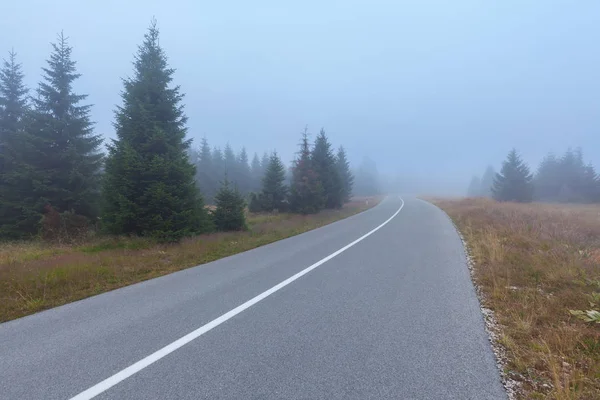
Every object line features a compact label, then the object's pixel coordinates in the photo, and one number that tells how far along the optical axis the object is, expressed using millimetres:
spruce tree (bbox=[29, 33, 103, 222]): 13852
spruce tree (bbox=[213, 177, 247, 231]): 14836
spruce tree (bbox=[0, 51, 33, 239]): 13508
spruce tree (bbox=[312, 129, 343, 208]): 27109
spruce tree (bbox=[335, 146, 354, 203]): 35375
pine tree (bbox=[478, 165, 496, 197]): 82562
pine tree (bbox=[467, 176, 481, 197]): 97769
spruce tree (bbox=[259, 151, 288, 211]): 27141
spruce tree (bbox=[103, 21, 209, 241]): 10820
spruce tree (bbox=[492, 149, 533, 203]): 38812
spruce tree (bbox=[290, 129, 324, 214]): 23984
